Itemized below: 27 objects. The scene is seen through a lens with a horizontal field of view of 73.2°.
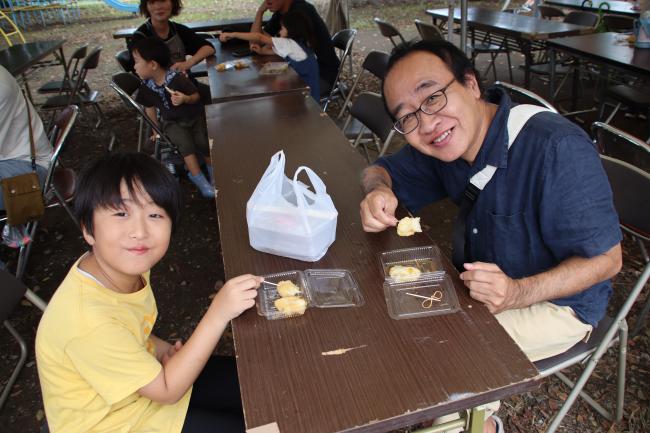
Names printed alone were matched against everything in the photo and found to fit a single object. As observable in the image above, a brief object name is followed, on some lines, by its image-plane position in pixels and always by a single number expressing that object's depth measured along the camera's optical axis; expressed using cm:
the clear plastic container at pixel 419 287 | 113
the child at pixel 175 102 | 371
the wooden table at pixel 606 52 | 335
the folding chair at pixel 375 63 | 344
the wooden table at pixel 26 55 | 462
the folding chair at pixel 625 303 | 146
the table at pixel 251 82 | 315
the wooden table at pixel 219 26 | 605
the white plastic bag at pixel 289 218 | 128
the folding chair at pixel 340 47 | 434
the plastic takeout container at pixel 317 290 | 117
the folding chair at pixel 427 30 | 527
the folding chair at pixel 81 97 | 471
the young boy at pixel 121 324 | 107
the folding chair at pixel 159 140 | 391
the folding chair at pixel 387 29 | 560
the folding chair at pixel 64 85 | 517
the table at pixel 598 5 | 553
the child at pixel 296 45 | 402
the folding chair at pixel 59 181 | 274
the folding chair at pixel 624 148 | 159
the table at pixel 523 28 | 484
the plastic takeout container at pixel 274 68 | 366
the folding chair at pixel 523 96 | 216
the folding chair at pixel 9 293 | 155
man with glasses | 124
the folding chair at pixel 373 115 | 258
